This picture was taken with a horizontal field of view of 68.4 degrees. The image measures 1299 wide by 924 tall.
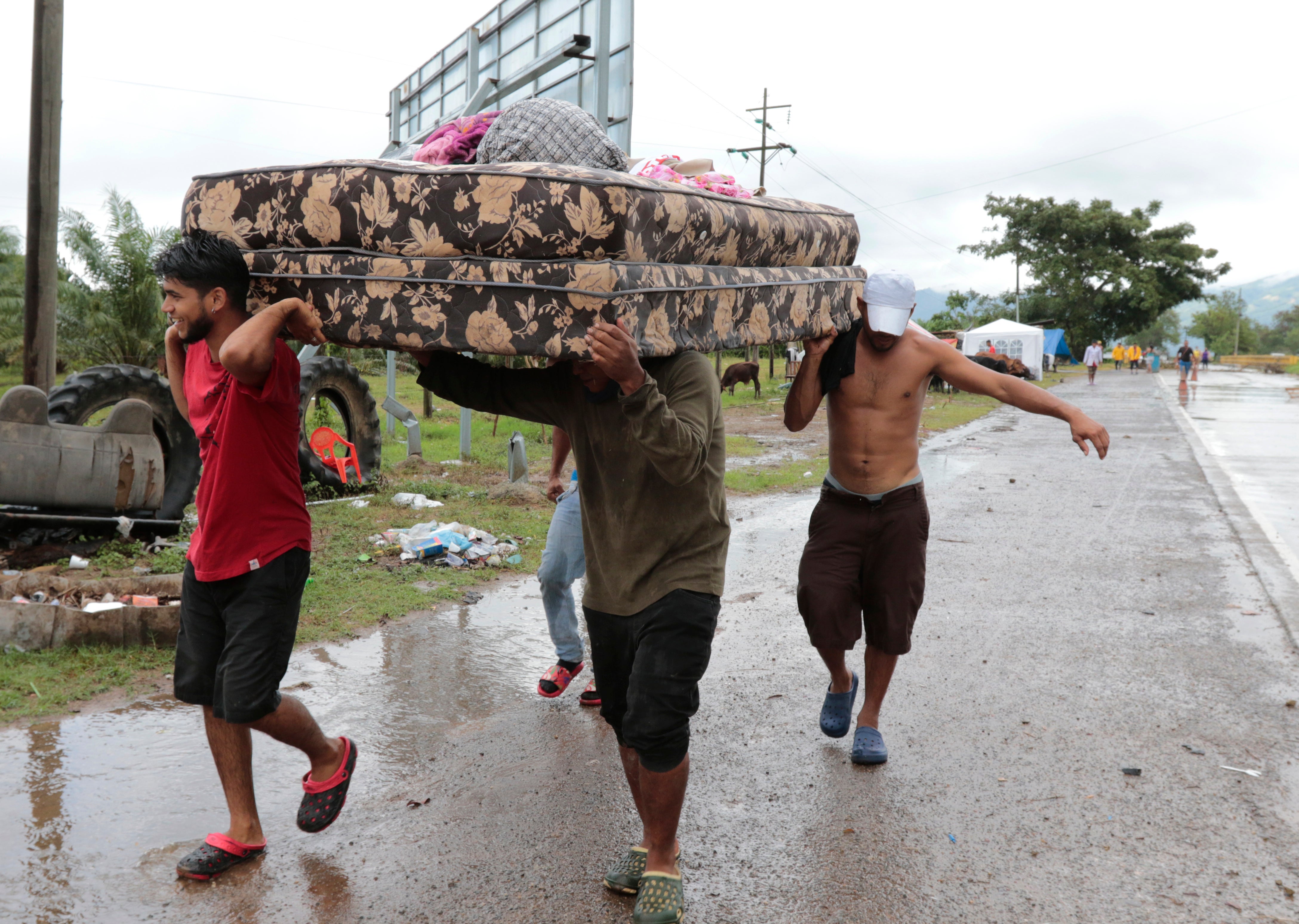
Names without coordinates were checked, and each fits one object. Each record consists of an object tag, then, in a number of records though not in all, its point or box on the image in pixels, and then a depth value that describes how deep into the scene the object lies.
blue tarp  52.75
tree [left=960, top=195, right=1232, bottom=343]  53.53
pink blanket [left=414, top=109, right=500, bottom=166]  2.79
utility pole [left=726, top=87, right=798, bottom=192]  36.44
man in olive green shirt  2.75
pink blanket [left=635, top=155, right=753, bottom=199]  2.82
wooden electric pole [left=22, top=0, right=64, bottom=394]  7.82
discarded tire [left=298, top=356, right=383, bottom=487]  9.27
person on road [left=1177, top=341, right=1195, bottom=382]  35.66
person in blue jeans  4.36
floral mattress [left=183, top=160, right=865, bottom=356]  2.22
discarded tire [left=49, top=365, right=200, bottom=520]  7.13
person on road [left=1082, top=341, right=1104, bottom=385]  38.50
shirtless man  3.88
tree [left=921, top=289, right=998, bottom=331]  57.16
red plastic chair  9.28
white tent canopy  41.94
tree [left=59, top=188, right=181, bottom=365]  15.92
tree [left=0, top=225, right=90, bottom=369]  20.44
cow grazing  25.38
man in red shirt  2.77
